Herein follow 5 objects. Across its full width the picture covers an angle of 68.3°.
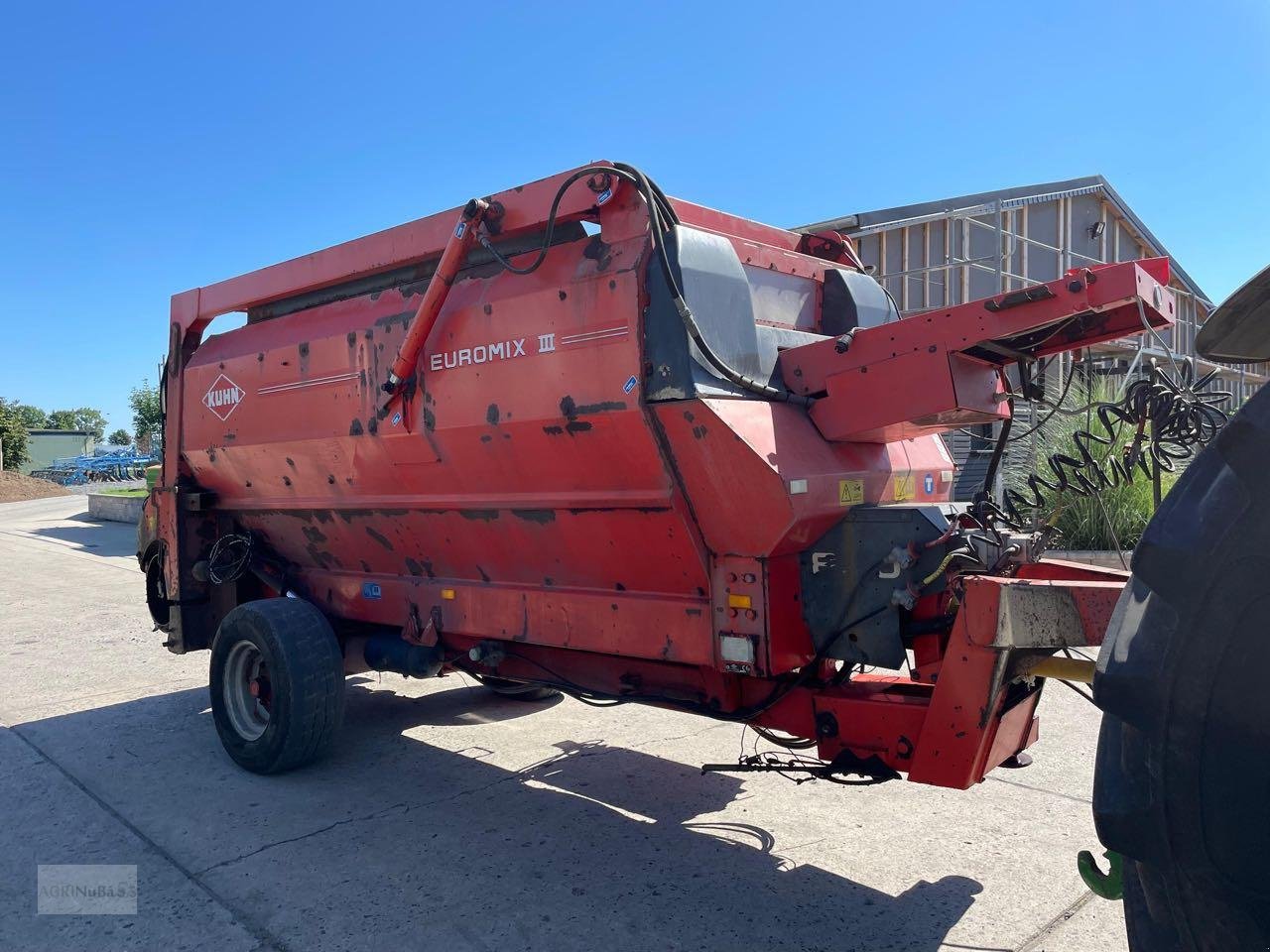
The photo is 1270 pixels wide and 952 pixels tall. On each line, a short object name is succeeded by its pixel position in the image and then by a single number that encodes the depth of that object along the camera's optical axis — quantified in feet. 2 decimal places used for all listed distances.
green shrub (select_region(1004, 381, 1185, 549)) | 32.07
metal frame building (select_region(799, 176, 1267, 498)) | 48.60
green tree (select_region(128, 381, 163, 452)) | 217.77
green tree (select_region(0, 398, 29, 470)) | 164.86
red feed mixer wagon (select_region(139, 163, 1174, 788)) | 11.82
